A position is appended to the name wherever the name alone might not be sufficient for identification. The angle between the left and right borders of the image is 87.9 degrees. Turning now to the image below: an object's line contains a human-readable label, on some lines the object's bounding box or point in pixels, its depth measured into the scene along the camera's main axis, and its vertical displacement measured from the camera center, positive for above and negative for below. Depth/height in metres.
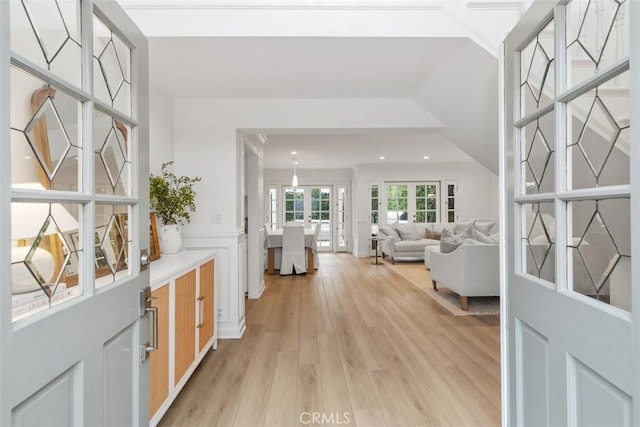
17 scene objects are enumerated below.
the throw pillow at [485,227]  6.35 -0.23
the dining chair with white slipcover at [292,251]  6.09 -0.64
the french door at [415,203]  8.88 +0.34
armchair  3.82 -0.64
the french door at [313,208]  9.44 +0.24
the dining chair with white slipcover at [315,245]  6.40 -0.56
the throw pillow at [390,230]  7.89 -0.34
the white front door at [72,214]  0.68 +0.01
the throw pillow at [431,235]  8.02 -0.47
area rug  3.80 -1.09
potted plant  2.51 +0.09
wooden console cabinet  1.71 -0.65
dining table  6.39 -0.55
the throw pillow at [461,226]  6.83 -0.22
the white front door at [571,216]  0.78 +0.00
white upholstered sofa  7.45 -0.52
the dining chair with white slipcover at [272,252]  6.38 -0.70
